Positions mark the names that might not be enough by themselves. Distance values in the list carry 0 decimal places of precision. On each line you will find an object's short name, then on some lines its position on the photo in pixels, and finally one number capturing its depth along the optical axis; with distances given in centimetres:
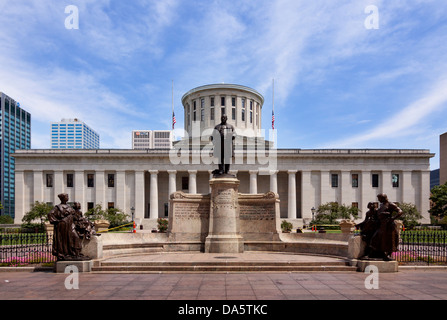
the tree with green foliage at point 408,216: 4552
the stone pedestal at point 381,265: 1228
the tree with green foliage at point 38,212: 4752
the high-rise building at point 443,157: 8912
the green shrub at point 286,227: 4166
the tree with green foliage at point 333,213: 5250
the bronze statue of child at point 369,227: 1255
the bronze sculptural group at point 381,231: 1221
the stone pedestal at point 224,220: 1644
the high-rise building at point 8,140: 14327
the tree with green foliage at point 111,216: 5031
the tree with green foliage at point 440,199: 5216
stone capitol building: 6372
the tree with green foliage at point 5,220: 6622
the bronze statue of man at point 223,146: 1720
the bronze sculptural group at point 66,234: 1238
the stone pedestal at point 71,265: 1240
